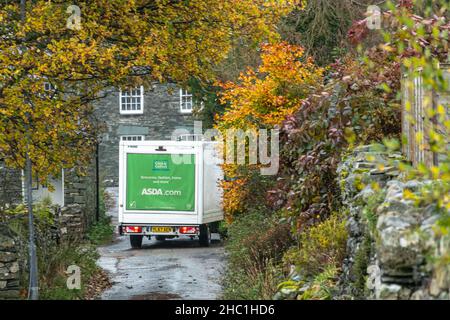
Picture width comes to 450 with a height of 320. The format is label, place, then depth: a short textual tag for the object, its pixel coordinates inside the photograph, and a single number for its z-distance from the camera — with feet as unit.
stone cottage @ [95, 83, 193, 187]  143.84
